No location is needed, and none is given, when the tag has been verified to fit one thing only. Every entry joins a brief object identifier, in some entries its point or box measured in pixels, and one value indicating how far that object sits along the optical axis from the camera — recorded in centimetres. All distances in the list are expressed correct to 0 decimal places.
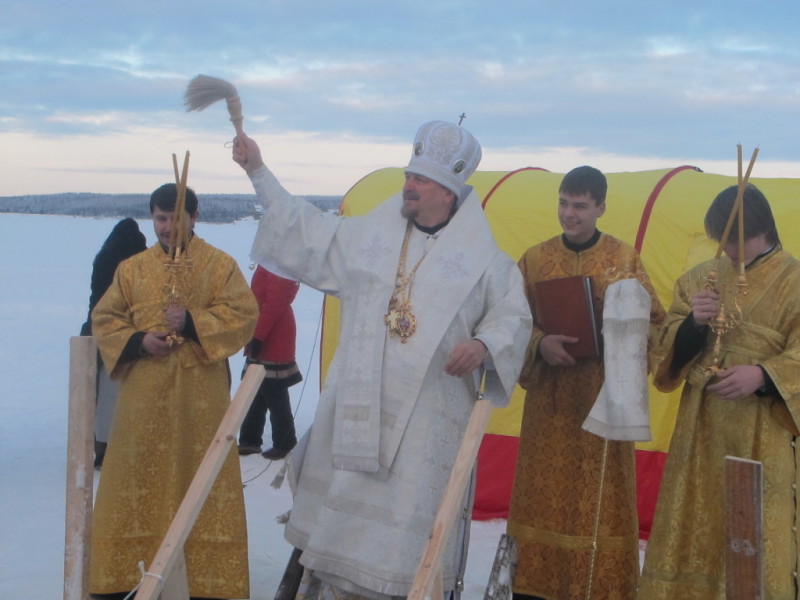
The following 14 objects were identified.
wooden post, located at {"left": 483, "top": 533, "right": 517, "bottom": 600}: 404
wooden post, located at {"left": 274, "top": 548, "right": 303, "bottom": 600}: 411
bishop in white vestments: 356
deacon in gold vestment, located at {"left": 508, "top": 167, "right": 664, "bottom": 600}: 418
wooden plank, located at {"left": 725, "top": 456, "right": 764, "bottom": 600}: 269
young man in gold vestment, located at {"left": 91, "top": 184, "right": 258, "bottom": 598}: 429
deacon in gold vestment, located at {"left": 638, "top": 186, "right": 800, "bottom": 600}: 348
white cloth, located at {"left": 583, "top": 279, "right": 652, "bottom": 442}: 378
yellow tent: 586
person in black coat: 657
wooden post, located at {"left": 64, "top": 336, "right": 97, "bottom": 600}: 320
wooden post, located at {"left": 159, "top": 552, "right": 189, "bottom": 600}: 354
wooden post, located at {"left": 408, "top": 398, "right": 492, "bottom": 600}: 271
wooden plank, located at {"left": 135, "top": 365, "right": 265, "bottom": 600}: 293
